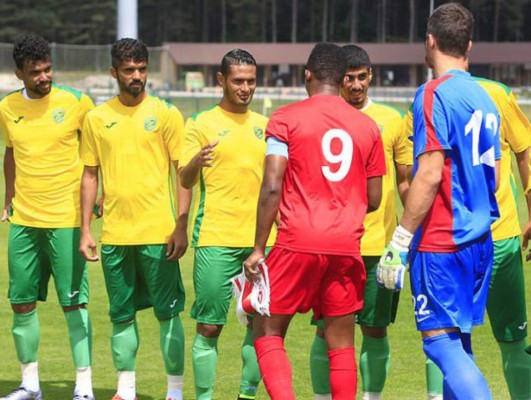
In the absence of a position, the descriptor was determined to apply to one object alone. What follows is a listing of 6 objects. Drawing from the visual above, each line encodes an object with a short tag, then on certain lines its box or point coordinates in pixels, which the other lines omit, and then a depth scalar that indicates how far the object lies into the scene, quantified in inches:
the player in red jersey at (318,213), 493.0
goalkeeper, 465.1
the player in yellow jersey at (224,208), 586.9
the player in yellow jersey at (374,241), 578.9
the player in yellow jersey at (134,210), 605.3
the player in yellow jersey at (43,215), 629.9
